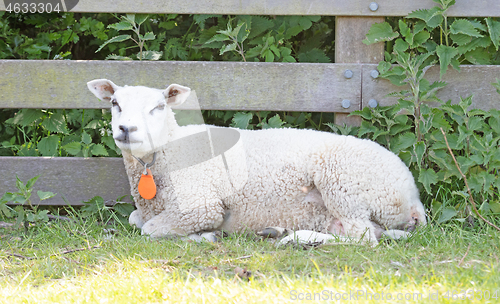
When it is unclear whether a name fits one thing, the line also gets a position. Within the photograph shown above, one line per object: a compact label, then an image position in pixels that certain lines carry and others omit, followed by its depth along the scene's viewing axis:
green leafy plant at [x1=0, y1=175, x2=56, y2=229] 6.34
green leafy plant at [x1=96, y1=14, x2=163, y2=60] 6.81
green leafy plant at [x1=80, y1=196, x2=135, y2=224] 6.93
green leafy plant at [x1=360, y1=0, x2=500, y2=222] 6.16
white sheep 5.88
